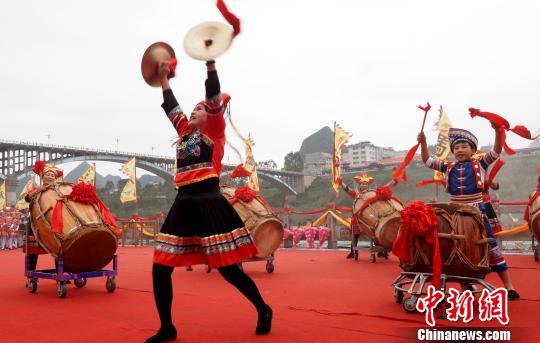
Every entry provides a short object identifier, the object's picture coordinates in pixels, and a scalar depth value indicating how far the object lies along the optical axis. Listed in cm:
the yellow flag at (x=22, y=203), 1703
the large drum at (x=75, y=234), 504
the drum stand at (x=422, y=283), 368
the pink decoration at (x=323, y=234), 1376
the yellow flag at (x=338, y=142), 1218
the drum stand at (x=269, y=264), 723
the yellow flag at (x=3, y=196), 2111
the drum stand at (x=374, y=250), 869
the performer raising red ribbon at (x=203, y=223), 308
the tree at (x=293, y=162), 7575
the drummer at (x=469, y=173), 429
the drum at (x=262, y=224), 689
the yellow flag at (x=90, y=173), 1635
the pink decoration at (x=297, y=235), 1464
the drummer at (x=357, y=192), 954
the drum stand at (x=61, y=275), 503
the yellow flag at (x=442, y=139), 1230
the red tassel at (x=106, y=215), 538
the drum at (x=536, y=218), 589
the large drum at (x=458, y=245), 376
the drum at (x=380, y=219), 800
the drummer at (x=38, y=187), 565
